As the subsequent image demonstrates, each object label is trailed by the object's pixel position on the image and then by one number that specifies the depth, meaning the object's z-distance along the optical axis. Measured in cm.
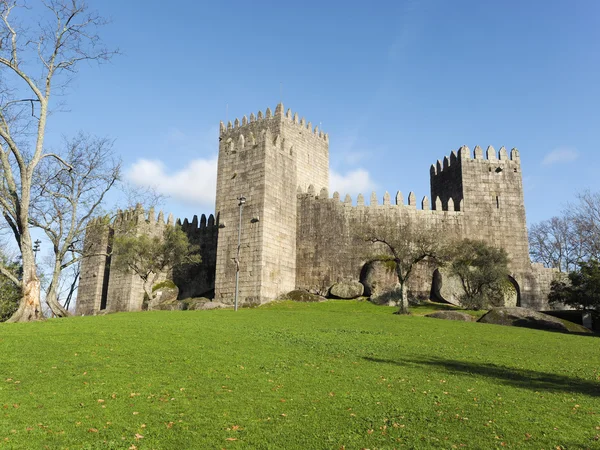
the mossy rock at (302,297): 3398
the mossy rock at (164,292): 3969
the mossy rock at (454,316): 2661
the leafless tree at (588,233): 4319
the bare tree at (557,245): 5495
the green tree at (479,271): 3306
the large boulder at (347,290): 3562
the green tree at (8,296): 3850
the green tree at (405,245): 2992
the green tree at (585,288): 2811
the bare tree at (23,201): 2151
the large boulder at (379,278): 3572
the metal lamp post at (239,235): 3256
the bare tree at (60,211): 2670
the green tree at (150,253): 3581
